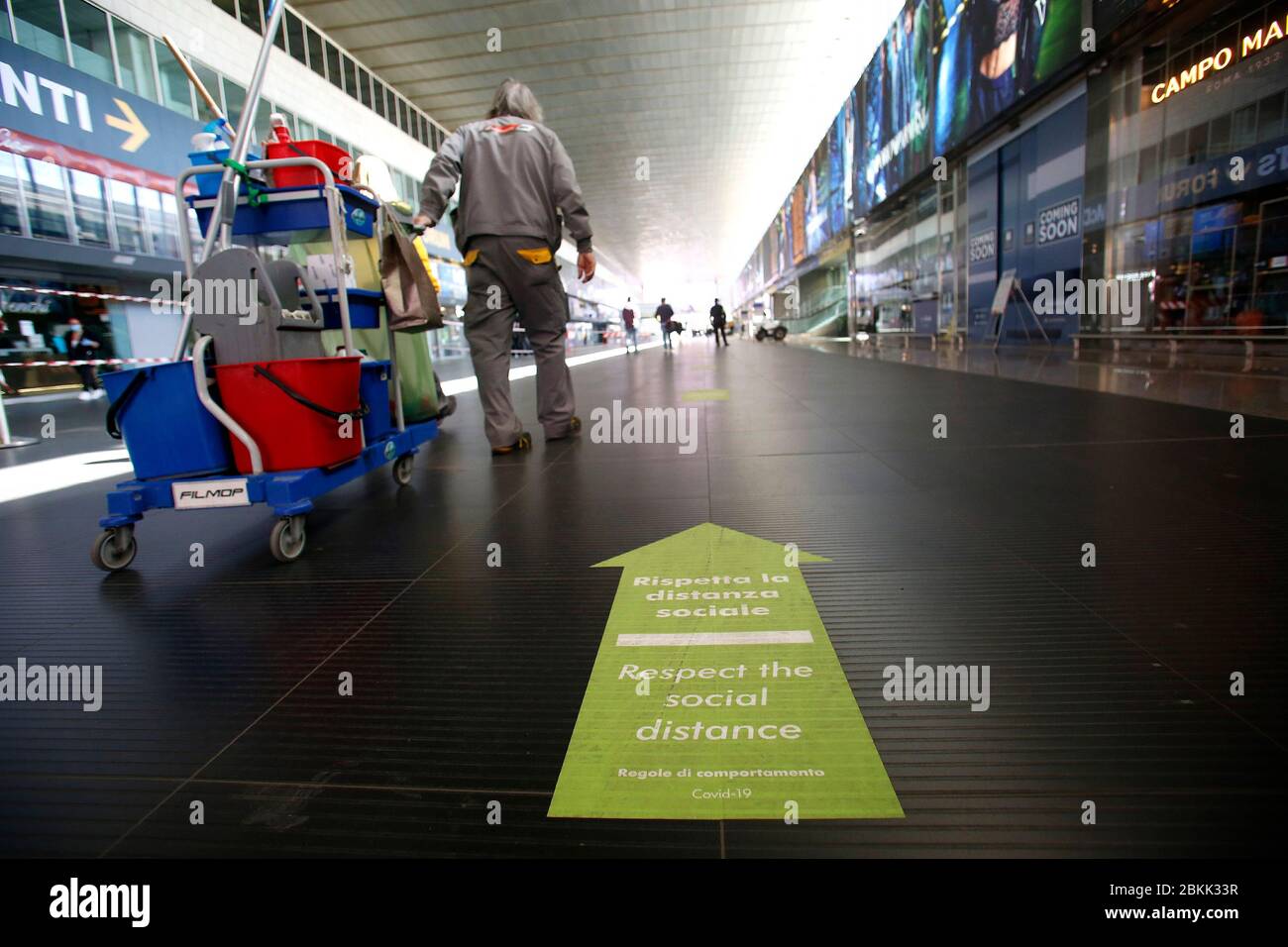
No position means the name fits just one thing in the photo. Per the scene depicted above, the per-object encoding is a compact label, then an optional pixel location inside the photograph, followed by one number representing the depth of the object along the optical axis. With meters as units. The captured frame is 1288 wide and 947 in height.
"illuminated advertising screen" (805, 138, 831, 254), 29.11
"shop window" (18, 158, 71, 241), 11.73
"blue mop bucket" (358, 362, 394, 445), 3.52
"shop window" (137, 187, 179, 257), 14.23
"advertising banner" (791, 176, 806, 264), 35.17
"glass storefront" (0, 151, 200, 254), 11.59
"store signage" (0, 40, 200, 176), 11.22
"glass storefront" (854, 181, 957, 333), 18.05
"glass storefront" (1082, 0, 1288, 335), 8.12
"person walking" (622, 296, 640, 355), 25.39
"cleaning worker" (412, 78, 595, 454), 4.51
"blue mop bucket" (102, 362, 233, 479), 2.72
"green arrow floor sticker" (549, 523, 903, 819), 1.21
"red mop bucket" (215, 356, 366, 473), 2.76
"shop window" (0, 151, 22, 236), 11.31
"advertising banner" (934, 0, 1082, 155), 10.55
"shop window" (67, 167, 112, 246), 12.59
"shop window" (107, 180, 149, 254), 13.46
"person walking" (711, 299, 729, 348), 29.89
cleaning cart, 2.69
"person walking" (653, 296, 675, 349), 27.48
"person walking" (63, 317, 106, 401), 13.54
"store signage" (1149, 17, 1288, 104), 7.88
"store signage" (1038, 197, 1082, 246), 11.92
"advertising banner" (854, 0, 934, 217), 16.20
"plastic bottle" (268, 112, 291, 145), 3.54
